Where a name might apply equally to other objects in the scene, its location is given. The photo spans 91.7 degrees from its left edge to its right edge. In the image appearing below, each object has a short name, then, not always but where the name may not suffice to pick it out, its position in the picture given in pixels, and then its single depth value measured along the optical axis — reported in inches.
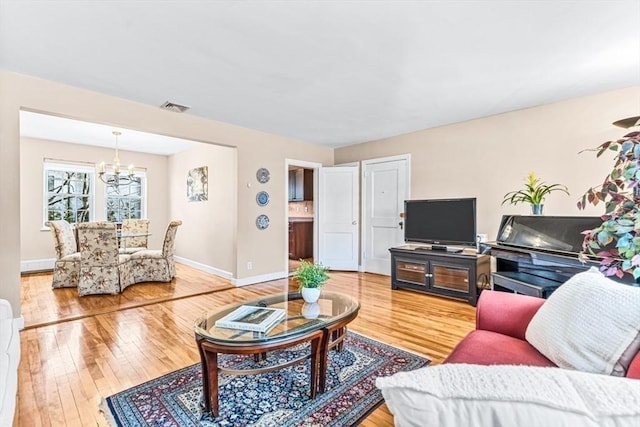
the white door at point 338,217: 224.5
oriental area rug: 65.4
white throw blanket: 19.3
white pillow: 43.8
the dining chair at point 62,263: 175.0
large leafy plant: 35.1
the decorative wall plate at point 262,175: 192.5
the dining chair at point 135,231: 229.3
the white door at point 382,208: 201.3
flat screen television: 153.3
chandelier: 208.8
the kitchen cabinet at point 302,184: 290.0
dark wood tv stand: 147.9
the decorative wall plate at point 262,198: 192.0
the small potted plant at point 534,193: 132.6
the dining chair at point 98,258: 159.8
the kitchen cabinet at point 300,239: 285.0
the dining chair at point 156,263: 190.5
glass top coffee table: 65.0
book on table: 71.7
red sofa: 55.6
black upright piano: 104.7
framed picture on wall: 227.0
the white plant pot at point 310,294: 88.9
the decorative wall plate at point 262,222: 192.1
